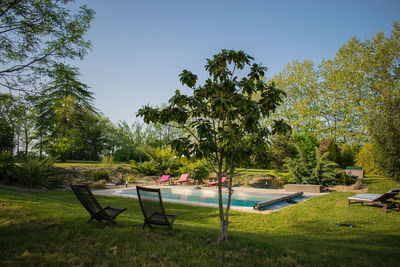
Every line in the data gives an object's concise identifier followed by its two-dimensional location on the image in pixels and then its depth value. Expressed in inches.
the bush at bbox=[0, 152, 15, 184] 506.9
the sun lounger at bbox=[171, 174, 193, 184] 706.8
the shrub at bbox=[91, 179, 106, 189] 589.9
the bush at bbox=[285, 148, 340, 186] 555.6
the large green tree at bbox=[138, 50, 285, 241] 150.1
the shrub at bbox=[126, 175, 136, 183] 716.9
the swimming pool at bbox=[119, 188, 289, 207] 487.5
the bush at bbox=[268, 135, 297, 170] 792.9
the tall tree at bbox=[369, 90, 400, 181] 430.3
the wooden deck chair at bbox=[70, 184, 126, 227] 186.7
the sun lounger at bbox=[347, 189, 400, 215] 304.8
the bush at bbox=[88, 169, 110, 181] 663.1
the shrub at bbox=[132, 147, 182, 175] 829.2
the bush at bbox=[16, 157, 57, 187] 498.9
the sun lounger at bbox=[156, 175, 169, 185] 725.9
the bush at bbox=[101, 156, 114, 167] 762.8
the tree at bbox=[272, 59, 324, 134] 976.3
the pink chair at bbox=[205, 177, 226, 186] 624.5
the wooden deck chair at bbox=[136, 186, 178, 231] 182.9
